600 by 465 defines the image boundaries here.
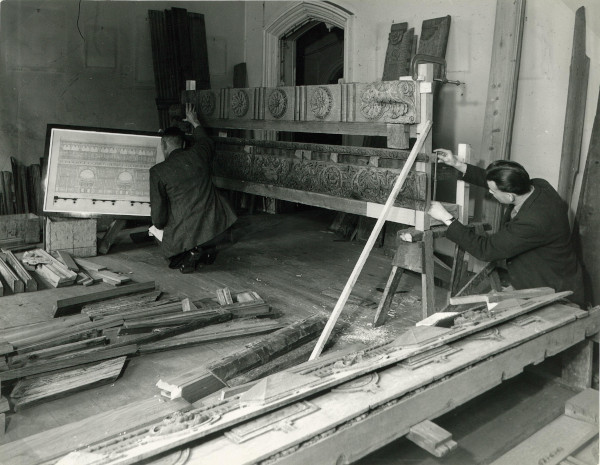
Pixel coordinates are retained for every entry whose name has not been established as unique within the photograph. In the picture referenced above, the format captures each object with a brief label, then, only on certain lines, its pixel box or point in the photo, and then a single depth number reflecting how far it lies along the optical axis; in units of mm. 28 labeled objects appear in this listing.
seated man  4133
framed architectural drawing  6578
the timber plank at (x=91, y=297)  4801
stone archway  7988
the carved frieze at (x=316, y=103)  4766
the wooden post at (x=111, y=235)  6812
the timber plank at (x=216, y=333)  4168
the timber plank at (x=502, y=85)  5711
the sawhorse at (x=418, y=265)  4484
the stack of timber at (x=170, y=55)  9086
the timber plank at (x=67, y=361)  3627
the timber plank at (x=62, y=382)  3457
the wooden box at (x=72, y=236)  6551
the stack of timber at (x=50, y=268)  5617
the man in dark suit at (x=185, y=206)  6031
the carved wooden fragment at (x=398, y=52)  7004
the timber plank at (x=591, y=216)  4789
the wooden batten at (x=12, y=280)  5359
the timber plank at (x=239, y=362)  3338
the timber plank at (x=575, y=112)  5195
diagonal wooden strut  3943
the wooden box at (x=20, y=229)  7090
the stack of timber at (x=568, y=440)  2916
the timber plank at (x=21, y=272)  5418
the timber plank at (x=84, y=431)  2566
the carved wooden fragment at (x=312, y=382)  2180
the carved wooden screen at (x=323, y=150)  4797
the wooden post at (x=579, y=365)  3891
